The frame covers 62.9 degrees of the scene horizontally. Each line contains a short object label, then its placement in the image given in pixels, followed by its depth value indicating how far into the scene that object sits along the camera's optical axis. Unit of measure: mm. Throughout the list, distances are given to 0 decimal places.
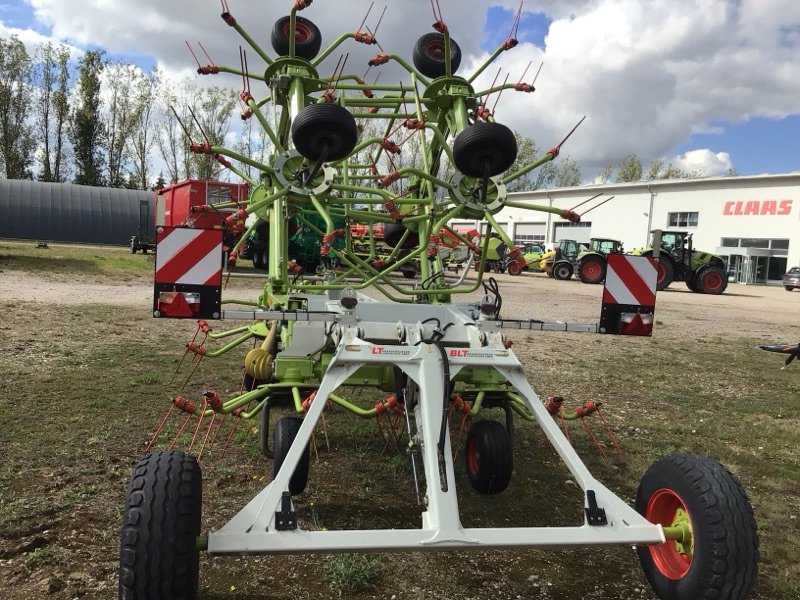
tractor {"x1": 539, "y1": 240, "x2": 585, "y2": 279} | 27344
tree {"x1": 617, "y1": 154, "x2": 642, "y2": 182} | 62219
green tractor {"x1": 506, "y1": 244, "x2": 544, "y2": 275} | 28844
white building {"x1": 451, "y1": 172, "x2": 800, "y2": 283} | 33156
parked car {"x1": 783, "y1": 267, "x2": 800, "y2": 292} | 29691
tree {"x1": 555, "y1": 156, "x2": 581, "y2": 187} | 63656
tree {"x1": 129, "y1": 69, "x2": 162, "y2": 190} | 44631
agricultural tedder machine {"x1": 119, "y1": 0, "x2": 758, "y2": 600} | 2354
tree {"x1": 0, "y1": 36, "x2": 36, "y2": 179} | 41969
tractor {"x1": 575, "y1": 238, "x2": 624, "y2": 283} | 25484
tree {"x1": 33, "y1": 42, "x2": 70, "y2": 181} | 43844
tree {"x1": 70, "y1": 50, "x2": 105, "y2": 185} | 44125
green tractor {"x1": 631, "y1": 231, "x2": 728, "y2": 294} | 23698
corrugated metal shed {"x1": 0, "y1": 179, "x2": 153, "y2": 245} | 31203
